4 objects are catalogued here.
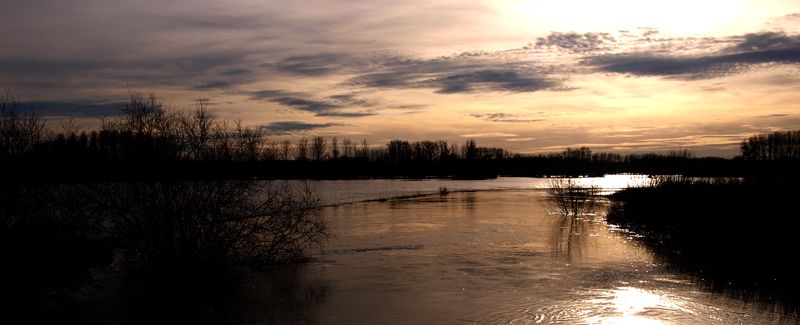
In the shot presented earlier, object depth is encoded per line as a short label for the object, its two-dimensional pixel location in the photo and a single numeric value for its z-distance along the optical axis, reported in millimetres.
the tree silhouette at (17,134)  12578
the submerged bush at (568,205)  36812
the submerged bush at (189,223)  16109
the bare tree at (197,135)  17109
